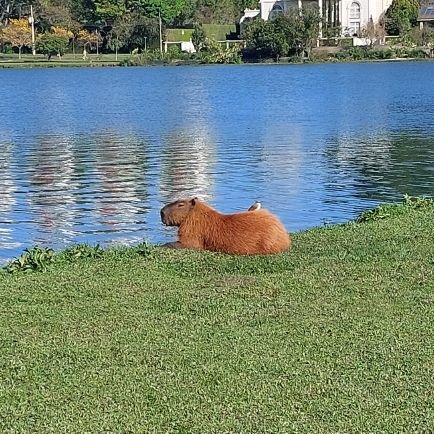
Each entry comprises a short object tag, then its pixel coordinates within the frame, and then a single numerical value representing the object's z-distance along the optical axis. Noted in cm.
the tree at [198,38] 10125
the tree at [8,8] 11112
